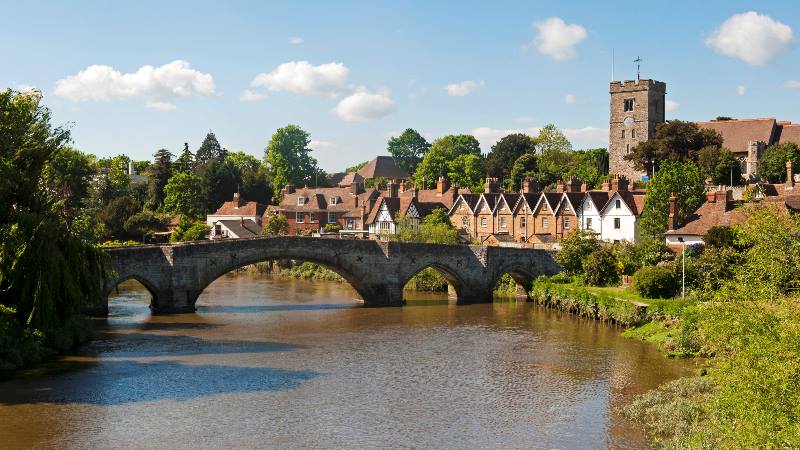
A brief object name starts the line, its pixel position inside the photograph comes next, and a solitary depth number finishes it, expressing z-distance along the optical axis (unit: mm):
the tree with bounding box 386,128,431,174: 144625
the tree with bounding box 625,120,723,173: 77375
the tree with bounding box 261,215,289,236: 83438
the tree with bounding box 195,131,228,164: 135000
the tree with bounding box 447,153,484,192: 103250
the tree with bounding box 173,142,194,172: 107088
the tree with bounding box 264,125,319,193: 124562
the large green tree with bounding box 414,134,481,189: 112169
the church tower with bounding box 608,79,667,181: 91250
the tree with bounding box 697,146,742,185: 73625
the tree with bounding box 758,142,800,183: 74000
